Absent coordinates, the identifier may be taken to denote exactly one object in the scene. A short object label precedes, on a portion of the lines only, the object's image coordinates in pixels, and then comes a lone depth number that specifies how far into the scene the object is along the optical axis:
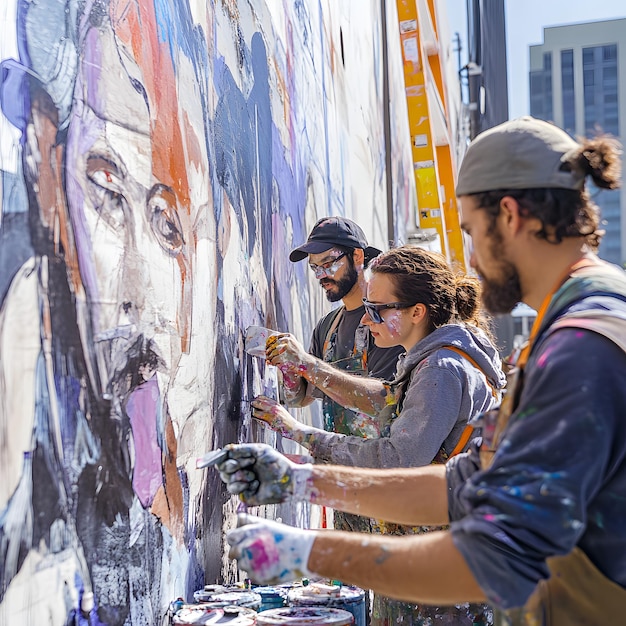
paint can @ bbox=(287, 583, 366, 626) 2.50
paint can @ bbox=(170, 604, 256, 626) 2.15
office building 66.44
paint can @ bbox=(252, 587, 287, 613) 2.55
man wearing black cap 3.67
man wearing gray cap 1.26
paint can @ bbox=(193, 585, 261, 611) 2.40
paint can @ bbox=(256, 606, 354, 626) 2.18
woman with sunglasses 2.46
